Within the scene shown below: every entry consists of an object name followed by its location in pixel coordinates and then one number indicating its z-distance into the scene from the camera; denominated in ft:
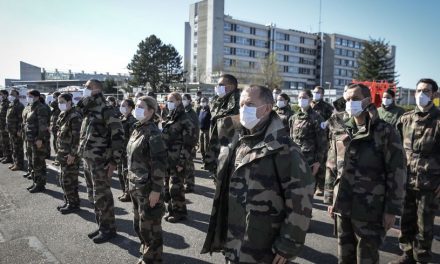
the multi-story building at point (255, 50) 255.91
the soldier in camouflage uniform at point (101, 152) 18.57
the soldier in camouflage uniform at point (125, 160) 26.06
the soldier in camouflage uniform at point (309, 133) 23.49
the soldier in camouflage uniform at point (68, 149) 23.52
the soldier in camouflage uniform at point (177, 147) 21.77
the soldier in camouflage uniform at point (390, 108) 27.73
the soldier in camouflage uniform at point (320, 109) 28.14
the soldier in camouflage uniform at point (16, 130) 36.03
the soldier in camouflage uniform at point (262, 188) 8.52
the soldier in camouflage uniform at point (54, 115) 39.24
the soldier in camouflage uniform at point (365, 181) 11.61
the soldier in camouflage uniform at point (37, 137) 28.29
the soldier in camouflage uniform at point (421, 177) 15.35
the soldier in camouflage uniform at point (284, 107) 28.51
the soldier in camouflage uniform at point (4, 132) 40.11
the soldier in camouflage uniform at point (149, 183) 14.93
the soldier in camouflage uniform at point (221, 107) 16.93
